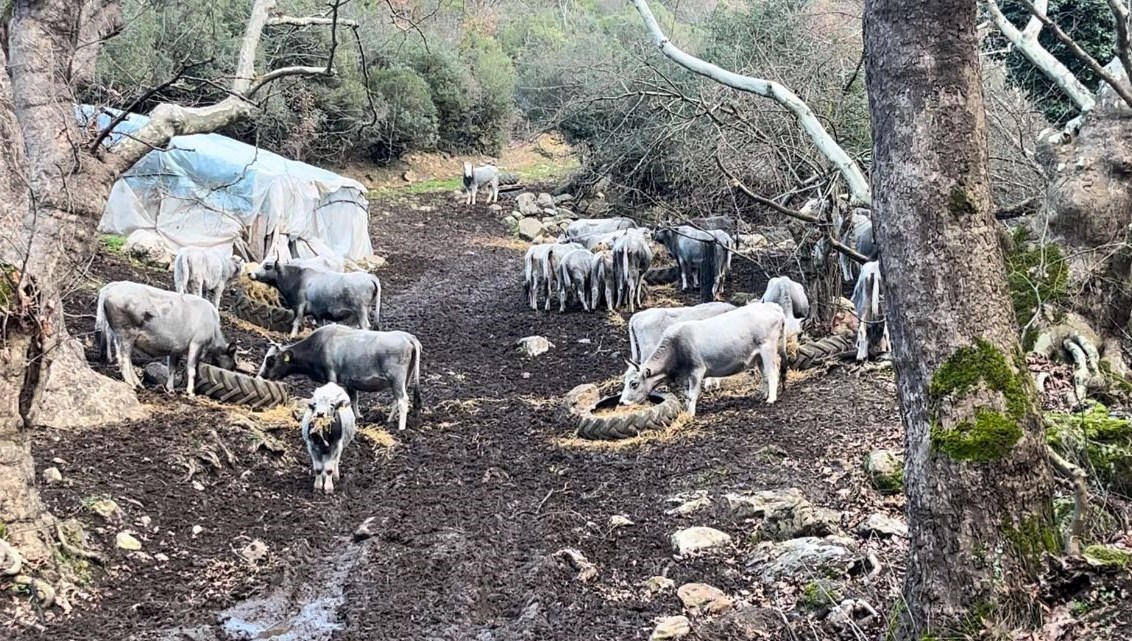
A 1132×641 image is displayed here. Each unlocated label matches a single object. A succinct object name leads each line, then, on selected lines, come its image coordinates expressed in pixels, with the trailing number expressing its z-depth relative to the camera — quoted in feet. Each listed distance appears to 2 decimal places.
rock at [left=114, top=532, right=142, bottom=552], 23.27
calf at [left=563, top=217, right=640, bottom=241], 76.60
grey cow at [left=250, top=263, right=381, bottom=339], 50.21
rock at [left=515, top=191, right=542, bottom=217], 94.84
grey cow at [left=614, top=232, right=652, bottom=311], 58.85
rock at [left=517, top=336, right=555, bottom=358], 49.65
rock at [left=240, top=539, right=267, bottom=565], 24.08
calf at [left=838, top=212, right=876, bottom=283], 54.19
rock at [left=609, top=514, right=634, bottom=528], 26.16
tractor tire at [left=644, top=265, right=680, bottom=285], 67.62
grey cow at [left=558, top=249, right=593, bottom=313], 59.31
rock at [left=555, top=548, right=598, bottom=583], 22.68
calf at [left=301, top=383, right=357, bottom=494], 28.58
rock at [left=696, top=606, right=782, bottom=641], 18.94
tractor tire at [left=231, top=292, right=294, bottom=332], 51.44
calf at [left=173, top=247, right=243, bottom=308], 49.37
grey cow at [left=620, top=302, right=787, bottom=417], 37.04
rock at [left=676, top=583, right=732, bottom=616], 20.35
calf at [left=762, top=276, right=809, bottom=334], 45.09
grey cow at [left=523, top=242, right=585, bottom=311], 61.41
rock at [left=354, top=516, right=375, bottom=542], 25.95
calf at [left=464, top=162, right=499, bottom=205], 101.14
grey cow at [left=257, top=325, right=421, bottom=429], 36.35
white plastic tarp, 62.69
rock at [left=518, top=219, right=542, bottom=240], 87.66
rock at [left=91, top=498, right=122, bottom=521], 24.08
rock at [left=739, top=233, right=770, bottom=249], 67.14
